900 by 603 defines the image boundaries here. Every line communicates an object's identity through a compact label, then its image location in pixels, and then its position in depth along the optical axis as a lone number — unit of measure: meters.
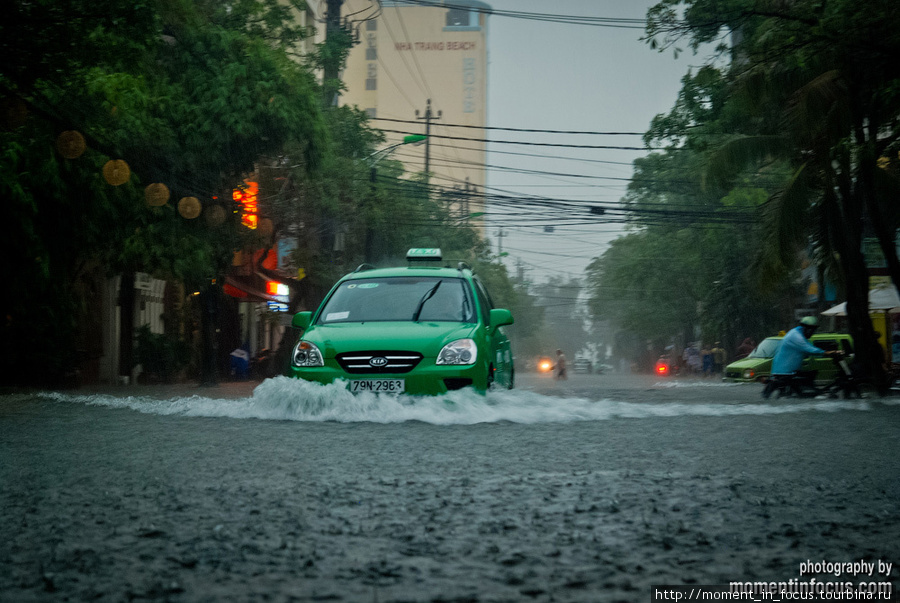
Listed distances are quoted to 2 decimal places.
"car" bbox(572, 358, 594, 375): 93.38
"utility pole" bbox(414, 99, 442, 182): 49.63
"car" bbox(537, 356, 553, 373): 78.75
